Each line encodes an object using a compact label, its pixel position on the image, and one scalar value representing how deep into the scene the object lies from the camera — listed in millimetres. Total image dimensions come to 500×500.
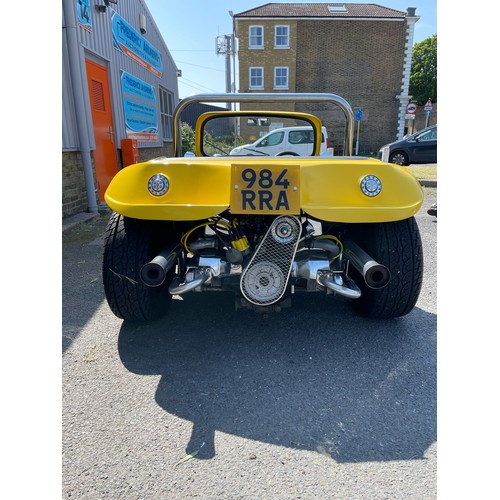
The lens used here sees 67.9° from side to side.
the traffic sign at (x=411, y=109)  15233
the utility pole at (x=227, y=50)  28206
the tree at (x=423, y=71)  38188
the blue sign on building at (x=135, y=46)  8093
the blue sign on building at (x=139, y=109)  8711
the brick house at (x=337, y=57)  25922
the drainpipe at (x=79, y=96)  5848
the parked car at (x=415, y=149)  12984
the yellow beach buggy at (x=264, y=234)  1953
